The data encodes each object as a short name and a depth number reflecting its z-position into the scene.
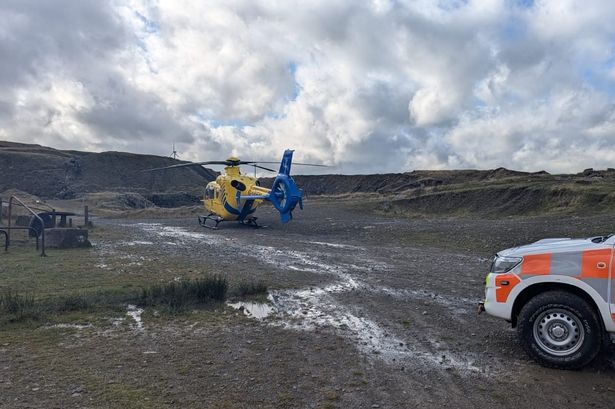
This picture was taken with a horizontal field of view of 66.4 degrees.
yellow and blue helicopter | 24.50
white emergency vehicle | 5.22
